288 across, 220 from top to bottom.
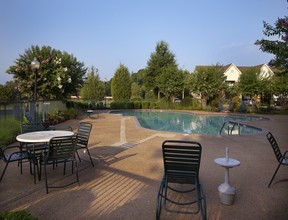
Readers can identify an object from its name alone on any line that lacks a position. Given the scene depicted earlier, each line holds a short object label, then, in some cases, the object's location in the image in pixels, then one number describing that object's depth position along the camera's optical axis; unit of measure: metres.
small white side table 3.43
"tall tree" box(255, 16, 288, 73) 4.34
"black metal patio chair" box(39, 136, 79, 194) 3.96
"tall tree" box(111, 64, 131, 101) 28.98
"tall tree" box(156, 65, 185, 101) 25.68
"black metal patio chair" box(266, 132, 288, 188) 4.12
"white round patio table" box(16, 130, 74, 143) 4.19
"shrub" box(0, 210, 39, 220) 1.88
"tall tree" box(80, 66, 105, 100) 28.61
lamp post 9.67
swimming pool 13.15
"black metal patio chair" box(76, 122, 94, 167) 5.26
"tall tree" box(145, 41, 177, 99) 29.23
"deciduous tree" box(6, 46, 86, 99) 13.57
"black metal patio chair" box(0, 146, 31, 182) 3.98
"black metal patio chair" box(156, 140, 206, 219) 3.13
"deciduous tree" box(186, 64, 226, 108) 23.59
